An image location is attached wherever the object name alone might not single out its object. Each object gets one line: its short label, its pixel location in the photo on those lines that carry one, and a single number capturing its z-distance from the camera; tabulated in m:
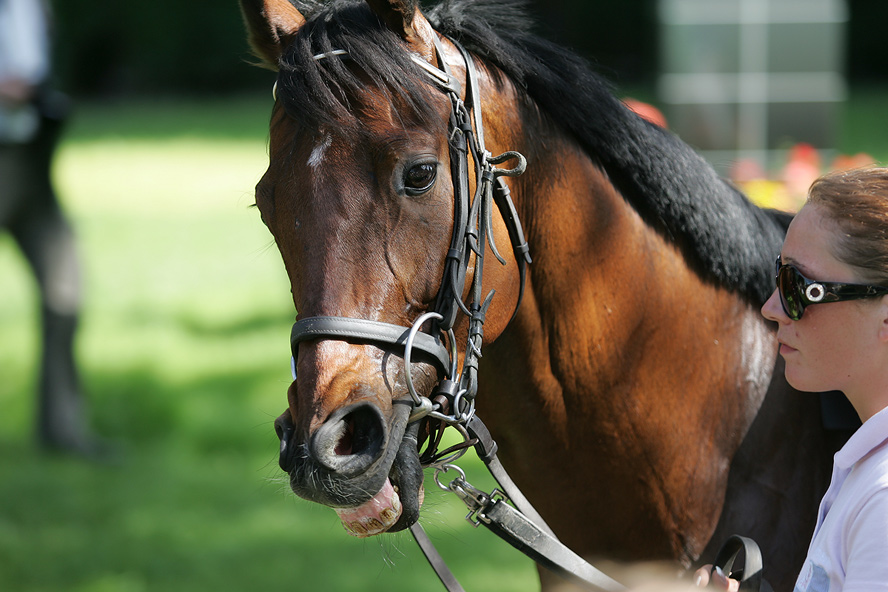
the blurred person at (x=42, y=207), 9.80
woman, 5.23
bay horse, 5.43
